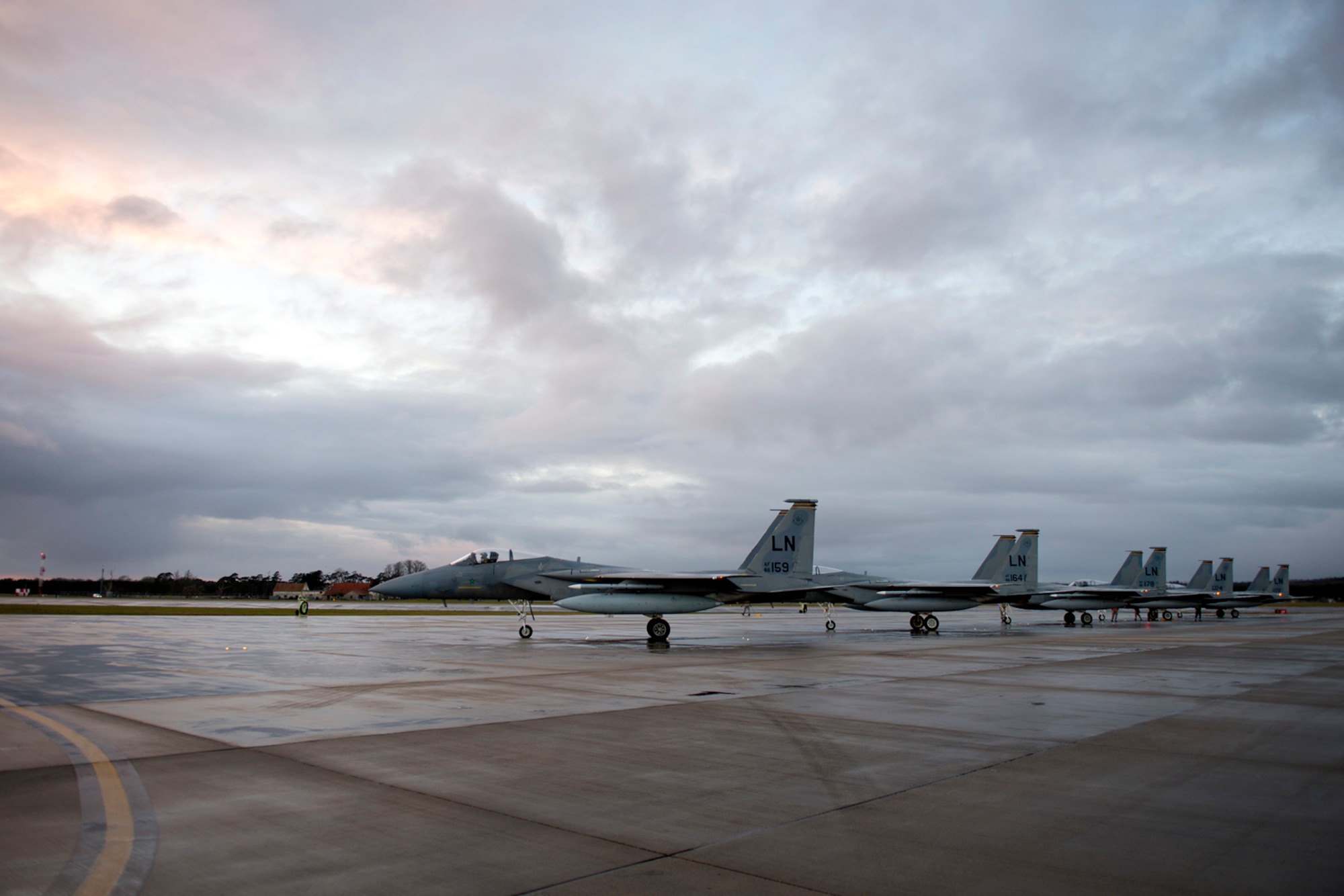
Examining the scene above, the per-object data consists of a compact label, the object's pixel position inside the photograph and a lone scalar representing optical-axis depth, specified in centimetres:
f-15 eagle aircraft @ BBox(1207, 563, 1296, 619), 6769
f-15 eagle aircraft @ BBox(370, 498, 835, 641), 2544
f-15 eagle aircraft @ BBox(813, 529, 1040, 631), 3662
